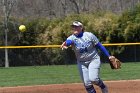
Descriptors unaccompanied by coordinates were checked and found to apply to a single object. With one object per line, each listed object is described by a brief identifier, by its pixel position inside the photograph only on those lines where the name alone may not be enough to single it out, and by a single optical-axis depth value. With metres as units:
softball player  10.68
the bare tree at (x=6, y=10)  38.14
